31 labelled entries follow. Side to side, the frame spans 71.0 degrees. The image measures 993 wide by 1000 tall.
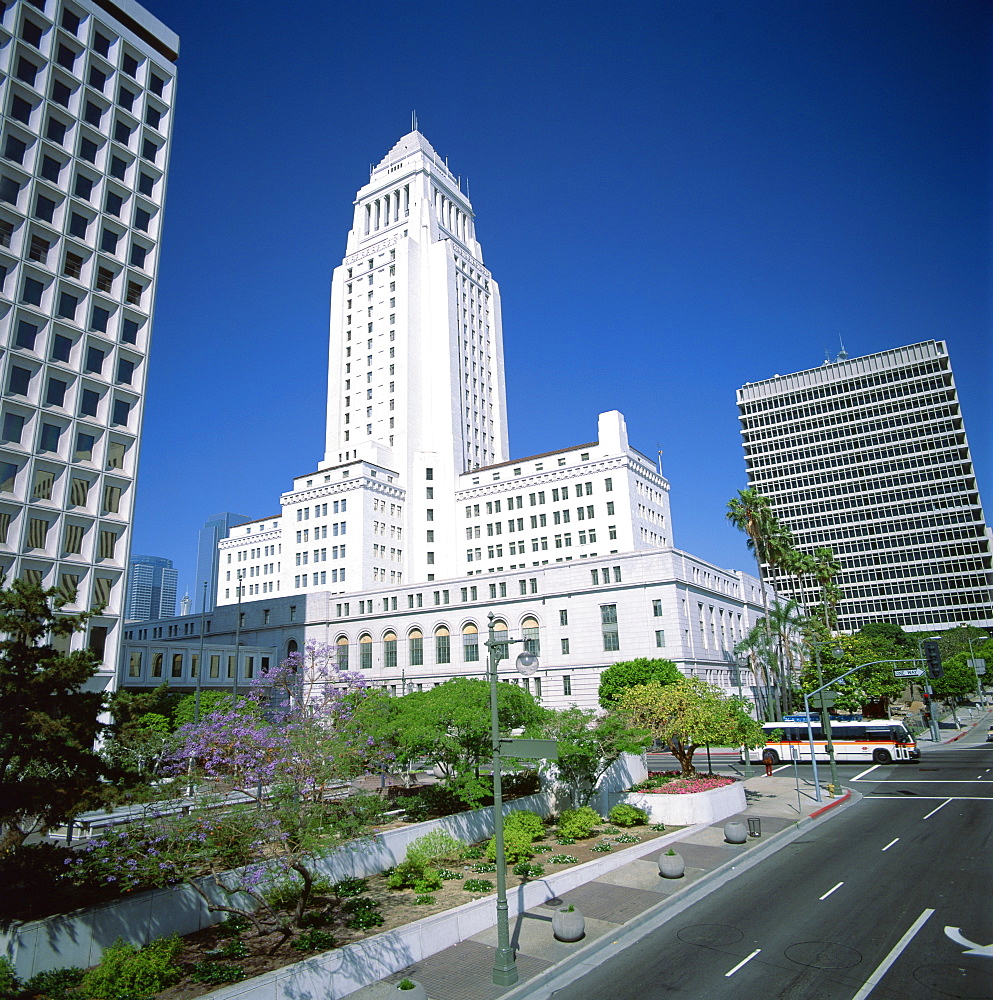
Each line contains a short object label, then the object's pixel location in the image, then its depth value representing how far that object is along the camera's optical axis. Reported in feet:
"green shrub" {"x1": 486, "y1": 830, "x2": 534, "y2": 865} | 79.30
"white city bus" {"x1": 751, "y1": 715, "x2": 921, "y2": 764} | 159.30
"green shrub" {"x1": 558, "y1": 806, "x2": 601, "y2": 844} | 92.63
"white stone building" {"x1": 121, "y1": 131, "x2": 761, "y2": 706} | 221.66
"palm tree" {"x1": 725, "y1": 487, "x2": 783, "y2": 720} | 220.02
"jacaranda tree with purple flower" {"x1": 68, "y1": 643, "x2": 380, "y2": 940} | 53.47
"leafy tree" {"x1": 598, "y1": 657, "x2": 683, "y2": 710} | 173.47
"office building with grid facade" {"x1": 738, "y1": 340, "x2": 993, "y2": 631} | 439.63
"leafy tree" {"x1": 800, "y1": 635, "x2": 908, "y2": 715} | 195.62
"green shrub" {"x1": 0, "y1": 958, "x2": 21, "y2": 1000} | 43.14
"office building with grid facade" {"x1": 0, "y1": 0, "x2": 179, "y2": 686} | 142.92
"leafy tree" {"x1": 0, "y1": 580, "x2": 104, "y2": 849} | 52.01
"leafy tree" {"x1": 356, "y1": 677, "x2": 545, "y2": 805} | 90.17
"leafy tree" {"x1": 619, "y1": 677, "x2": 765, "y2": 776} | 109.40
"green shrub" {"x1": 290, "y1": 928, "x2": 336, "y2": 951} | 53.93
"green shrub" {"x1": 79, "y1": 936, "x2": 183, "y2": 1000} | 45.52
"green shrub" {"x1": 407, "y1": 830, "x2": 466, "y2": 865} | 73.46
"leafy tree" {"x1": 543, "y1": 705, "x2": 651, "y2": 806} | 99.66
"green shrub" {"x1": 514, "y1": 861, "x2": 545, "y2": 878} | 74.28
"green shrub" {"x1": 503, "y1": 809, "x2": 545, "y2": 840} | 86.99
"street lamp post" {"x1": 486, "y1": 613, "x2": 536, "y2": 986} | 49.85
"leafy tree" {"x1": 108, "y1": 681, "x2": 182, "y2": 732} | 59.06
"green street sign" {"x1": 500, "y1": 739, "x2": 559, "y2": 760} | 52.95
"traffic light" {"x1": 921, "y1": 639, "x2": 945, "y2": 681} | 110.01
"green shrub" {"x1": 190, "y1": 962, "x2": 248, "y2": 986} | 48.80
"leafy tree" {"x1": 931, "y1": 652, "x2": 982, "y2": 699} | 246.00
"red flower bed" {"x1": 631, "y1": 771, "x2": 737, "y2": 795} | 106.32
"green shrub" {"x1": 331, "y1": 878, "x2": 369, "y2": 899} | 68.80
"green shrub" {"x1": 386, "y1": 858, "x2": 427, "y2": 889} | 70.54
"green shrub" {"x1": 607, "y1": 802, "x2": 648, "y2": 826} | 99.66
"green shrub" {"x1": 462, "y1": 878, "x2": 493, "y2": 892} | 69.34
